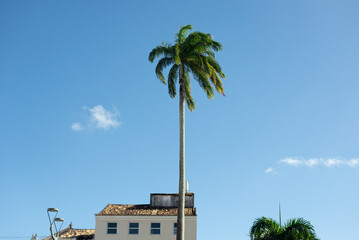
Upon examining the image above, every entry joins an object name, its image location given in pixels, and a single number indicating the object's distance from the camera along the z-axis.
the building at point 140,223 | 43.97
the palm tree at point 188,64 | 32.69
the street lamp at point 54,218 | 25.88
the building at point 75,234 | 46.69
